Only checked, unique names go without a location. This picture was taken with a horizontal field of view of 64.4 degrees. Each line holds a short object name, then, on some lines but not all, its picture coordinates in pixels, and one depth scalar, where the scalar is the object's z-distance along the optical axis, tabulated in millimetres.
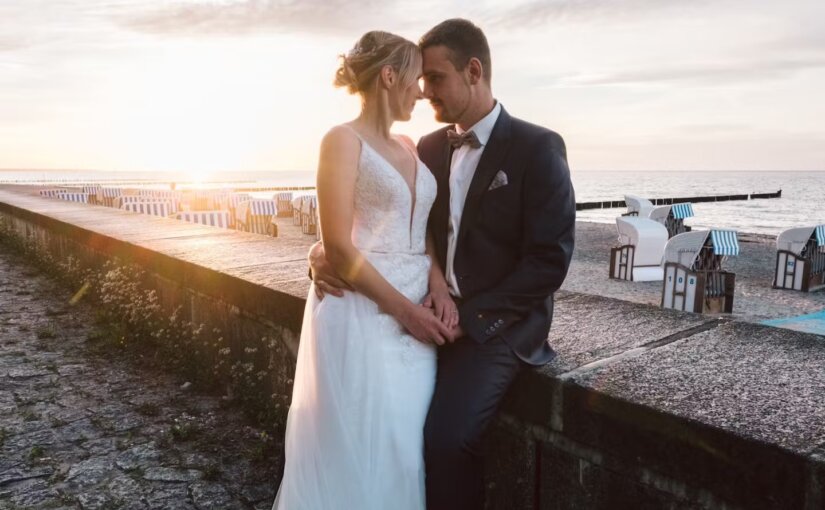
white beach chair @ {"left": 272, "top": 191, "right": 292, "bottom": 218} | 26359
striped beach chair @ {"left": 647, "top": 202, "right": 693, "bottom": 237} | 18453
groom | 2105
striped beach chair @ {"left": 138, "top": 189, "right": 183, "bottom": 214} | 19719
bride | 2154
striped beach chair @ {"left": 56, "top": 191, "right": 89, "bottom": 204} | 24803
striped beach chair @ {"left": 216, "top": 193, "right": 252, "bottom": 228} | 19716
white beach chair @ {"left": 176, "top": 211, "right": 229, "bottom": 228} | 13539
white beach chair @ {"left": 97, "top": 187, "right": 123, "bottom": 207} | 24133
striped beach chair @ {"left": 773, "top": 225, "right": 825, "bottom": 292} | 12312
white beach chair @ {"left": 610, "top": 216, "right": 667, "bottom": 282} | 12914
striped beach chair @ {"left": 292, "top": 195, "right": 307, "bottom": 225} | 21377
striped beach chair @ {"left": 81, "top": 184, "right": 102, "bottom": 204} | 26094
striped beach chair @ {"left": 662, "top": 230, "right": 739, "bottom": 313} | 9961
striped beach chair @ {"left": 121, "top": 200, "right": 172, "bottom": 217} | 18391
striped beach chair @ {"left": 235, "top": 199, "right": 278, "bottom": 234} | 15758
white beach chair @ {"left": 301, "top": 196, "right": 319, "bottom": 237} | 19391
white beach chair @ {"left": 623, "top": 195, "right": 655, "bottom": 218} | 21641
